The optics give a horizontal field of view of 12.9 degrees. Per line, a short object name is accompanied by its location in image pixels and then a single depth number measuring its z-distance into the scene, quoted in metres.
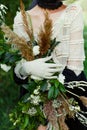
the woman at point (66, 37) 1.94
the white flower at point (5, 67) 1.96
